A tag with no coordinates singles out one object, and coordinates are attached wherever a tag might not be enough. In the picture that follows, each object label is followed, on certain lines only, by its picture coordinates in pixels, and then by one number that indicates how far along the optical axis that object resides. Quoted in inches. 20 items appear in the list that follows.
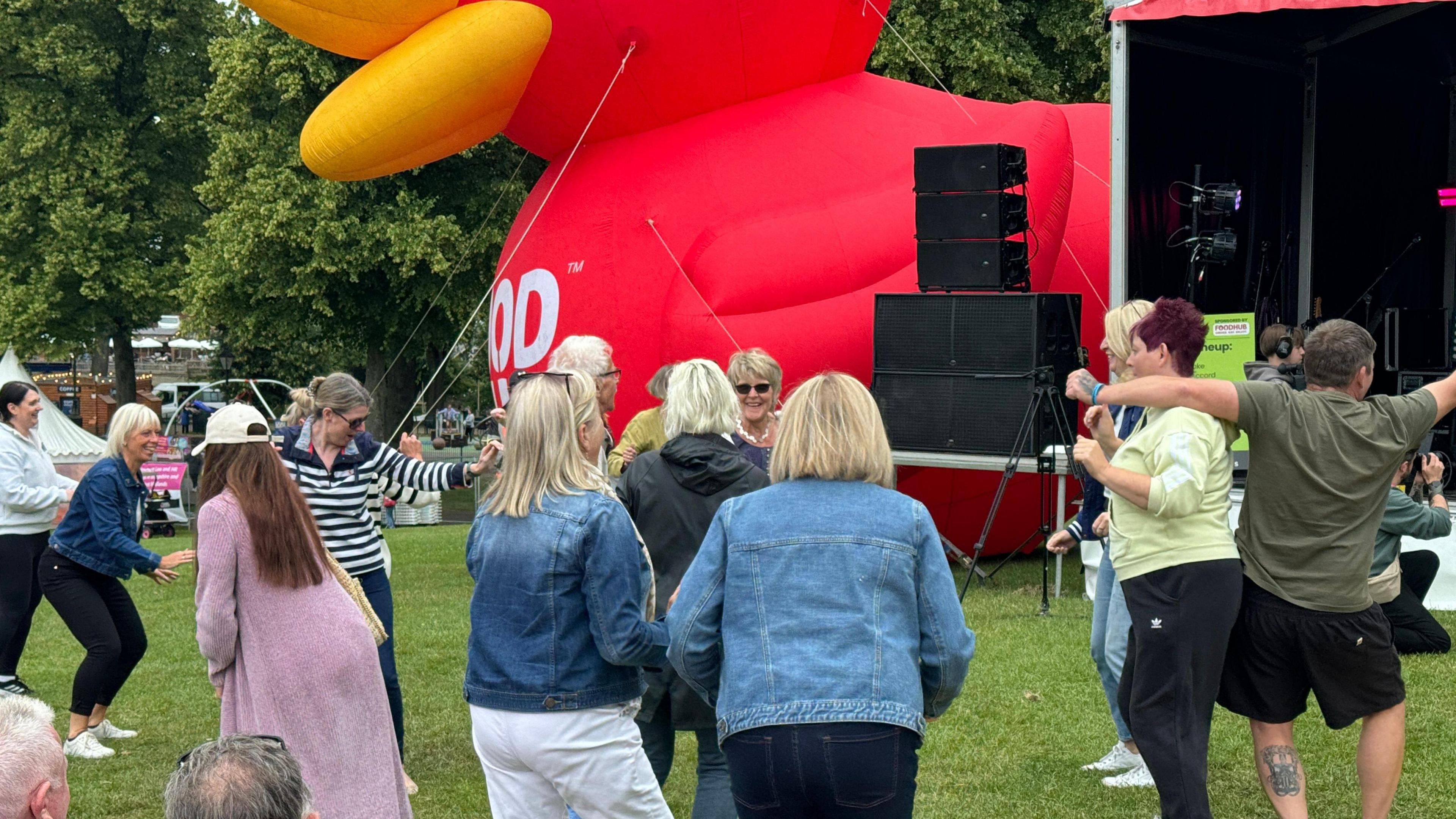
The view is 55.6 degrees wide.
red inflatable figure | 374.6
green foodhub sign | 387.2
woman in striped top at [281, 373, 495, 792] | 192.4
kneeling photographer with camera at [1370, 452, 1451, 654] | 235.3
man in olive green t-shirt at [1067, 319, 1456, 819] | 151.2
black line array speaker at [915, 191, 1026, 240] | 352.5
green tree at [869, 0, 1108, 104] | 663.1
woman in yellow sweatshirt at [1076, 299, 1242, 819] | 151.6
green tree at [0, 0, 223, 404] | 888.3
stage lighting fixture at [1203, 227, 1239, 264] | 372.2
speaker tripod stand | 340.5
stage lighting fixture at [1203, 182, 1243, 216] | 382.0
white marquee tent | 829.8
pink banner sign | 766.5
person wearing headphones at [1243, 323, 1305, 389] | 373.7
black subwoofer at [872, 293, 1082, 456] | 351.3
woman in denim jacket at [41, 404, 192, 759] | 223.3
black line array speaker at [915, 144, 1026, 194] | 352.5
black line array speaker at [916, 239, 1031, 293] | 356.8
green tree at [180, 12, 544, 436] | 703.7
